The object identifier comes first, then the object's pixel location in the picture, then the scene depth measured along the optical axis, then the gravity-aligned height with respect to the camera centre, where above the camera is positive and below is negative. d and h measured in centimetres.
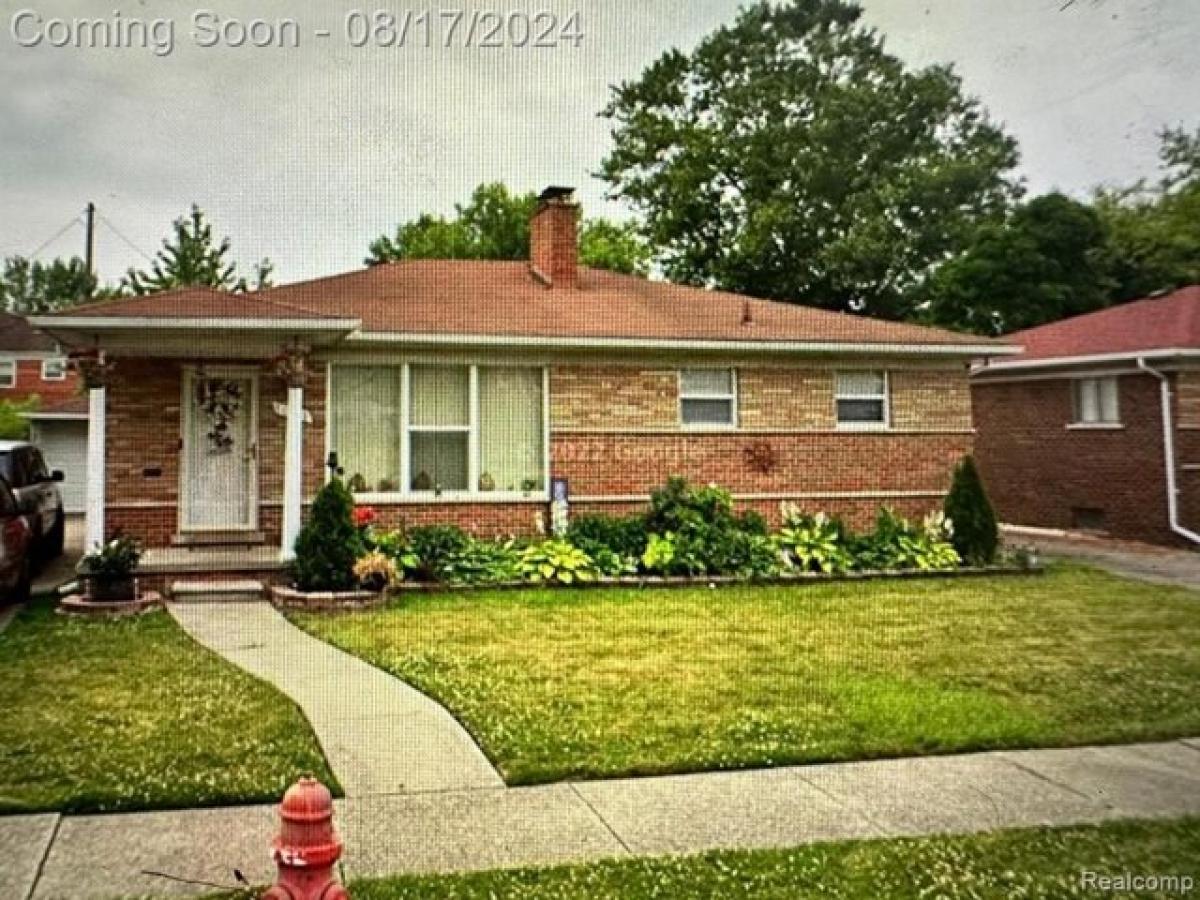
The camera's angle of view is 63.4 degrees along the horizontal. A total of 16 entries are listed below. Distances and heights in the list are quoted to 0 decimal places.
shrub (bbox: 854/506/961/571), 950 -59
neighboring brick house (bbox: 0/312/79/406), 2072 +272
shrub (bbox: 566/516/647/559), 898 -42
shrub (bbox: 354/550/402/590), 762 -62
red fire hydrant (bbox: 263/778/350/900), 183 -68
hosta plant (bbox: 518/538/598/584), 853 -65
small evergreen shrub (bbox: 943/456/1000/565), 970 -33
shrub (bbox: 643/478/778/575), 883 -42
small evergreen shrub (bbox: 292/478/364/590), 756 -41
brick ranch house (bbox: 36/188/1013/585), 877 +91
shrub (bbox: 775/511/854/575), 936 -57
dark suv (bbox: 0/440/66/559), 908 +4
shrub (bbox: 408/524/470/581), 853 -49
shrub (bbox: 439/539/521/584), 845 -65
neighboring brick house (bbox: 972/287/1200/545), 1112 +65
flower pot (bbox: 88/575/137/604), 716 -69
